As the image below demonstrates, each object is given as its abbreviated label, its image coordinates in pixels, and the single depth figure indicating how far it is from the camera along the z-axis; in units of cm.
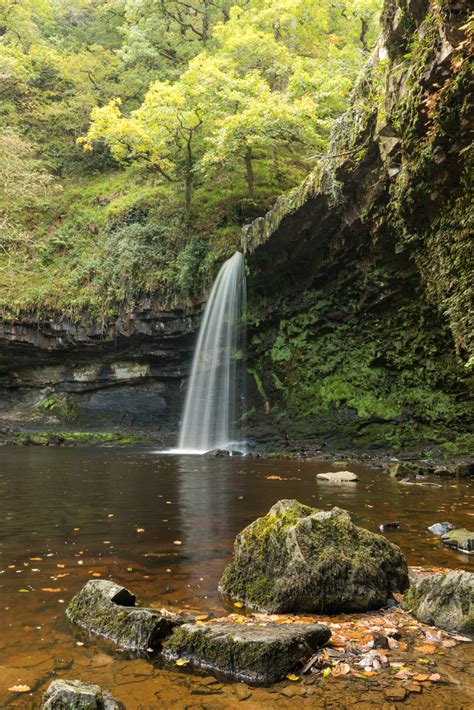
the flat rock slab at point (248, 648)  257
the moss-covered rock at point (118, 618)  287
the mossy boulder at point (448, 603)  311
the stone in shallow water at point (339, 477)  997
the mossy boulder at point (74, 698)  211
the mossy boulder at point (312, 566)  348
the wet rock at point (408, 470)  1085
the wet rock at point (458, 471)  1092
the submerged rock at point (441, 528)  563
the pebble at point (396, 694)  238
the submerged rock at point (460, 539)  493
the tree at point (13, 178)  1770
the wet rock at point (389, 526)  580
